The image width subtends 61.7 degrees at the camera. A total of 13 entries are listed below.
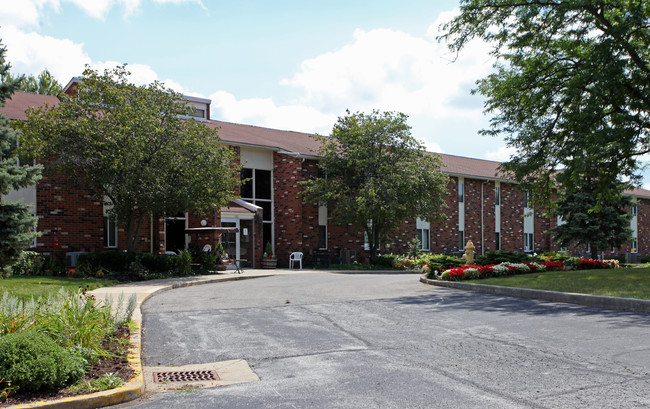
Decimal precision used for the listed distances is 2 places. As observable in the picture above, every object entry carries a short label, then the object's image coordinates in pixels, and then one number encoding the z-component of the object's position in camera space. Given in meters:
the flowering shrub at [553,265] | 21.62
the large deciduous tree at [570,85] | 16.61
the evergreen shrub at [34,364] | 5.06
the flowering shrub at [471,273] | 17.70
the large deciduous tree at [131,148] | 19.27
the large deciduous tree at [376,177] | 29.89
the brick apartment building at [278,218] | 23.17
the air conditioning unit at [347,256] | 32.59
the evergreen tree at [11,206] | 12.58
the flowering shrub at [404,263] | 31.20
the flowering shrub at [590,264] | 22.53
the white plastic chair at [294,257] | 30.38
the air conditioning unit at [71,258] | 22.47
